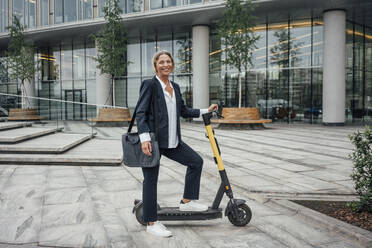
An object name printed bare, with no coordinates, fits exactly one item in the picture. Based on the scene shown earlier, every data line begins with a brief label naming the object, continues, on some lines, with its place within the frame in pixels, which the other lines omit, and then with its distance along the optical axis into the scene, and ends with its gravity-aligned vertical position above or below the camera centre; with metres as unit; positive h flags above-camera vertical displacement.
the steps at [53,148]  6.98 -0.99
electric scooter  3.24 -1.05
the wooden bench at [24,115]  13.78 -0.22
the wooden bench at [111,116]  17.73 -0.34
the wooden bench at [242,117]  15.79 -0.36
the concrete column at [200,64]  21.11 +3.02
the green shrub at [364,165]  3.43 -0.60
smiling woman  3.05 -0.25
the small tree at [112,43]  18.14 +3.78
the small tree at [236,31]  15.60 +3.86
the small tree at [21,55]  20.83 +3.65
